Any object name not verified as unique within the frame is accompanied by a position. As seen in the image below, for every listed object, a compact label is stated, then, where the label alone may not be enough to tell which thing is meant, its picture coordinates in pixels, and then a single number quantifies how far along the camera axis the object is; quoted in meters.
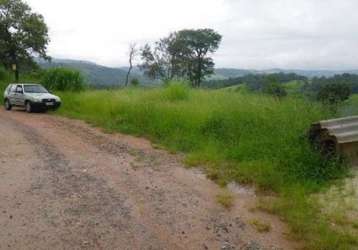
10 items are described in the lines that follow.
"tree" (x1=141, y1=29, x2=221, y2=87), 54.97
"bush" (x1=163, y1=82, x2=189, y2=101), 17.14
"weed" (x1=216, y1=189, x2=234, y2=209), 6.39
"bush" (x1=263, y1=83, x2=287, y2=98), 13.00
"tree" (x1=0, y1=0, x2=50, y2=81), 33.16
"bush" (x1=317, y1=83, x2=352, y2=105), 10.75
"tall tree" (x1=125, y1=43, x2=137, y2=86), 46.39
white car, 20.12
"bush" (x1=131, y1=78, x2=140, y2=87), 32.47
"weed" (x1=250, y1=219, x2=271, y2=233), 5.43
